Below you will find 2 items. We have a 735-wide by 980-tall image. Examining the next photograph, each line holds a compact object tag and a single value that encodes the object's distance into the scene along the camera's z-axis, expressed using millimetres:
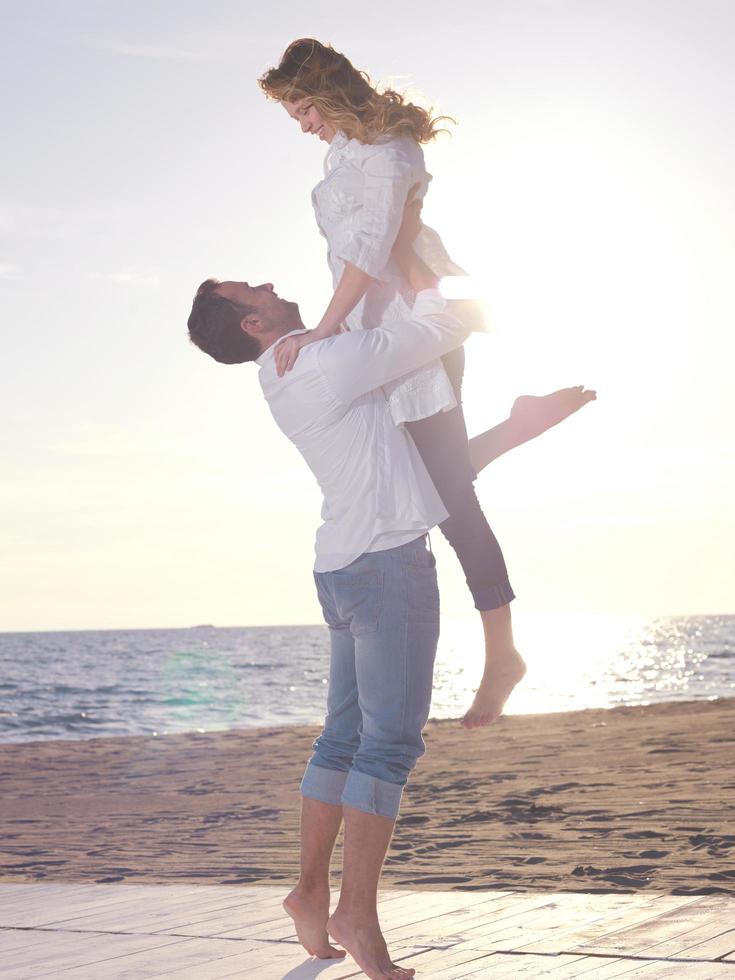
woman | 3102
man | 3016
